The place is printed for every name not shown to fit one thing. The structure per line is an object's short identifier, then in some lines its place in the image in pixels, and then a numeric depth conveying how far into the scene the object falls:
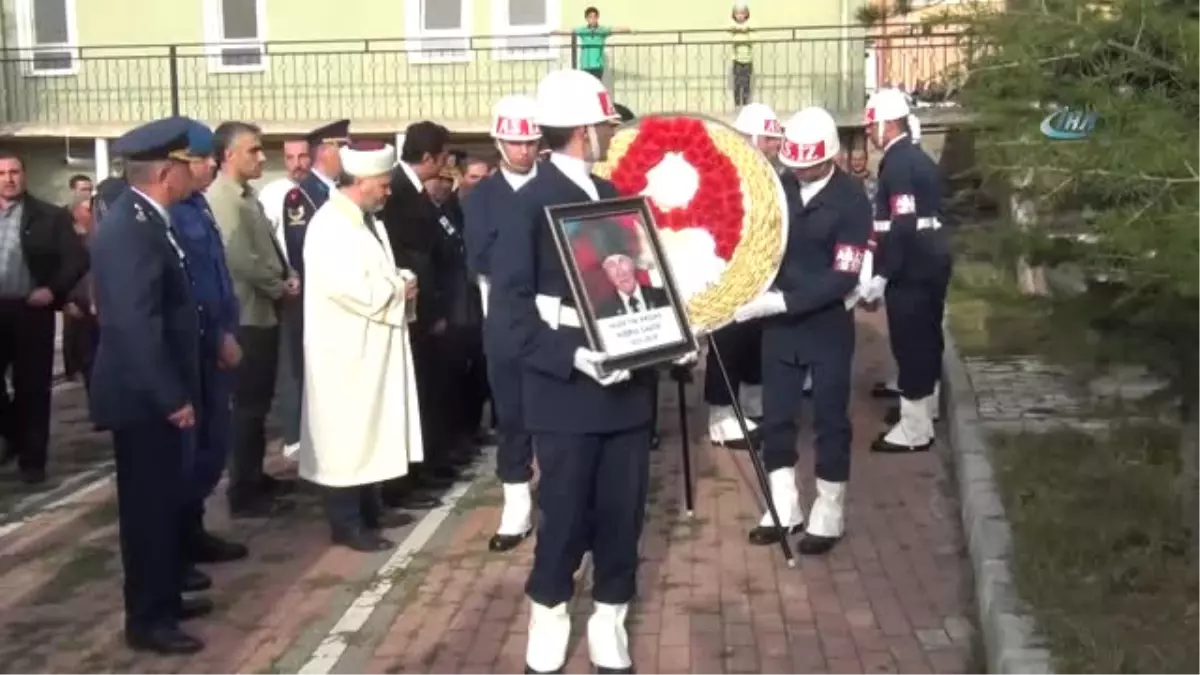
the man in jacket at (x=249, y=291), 8.55
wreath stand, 7.22
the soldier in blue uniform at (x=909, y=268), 9.49
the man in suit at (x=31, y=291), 9.53
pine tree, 4.47
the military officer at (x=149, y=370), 6.04
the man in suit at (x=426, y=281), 8.52
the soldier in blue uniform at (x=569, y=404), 5.46
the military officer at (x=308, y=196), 8.98
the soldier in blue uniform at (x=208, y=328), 7.04
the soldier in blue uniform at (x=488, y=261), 7.62
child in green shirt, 20.78
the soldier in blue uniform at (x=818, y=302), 7.23
